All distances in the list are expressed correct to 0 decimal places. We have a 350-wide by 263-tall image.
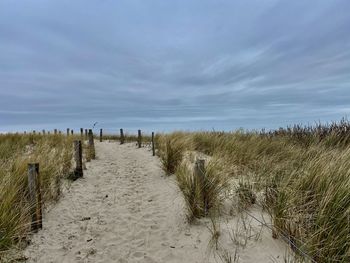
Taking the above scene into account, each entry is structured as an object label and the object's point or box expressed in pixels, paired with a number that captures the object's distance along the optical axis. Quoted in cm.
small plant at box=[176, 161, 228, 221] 692
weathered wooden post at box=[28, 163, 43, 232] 655
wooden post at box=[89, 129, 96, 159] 1587
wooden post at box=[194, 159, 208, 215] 696
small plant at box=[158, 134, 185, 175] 1144
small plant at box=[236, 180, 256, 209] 675
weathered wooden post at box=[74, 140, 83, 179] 1130
